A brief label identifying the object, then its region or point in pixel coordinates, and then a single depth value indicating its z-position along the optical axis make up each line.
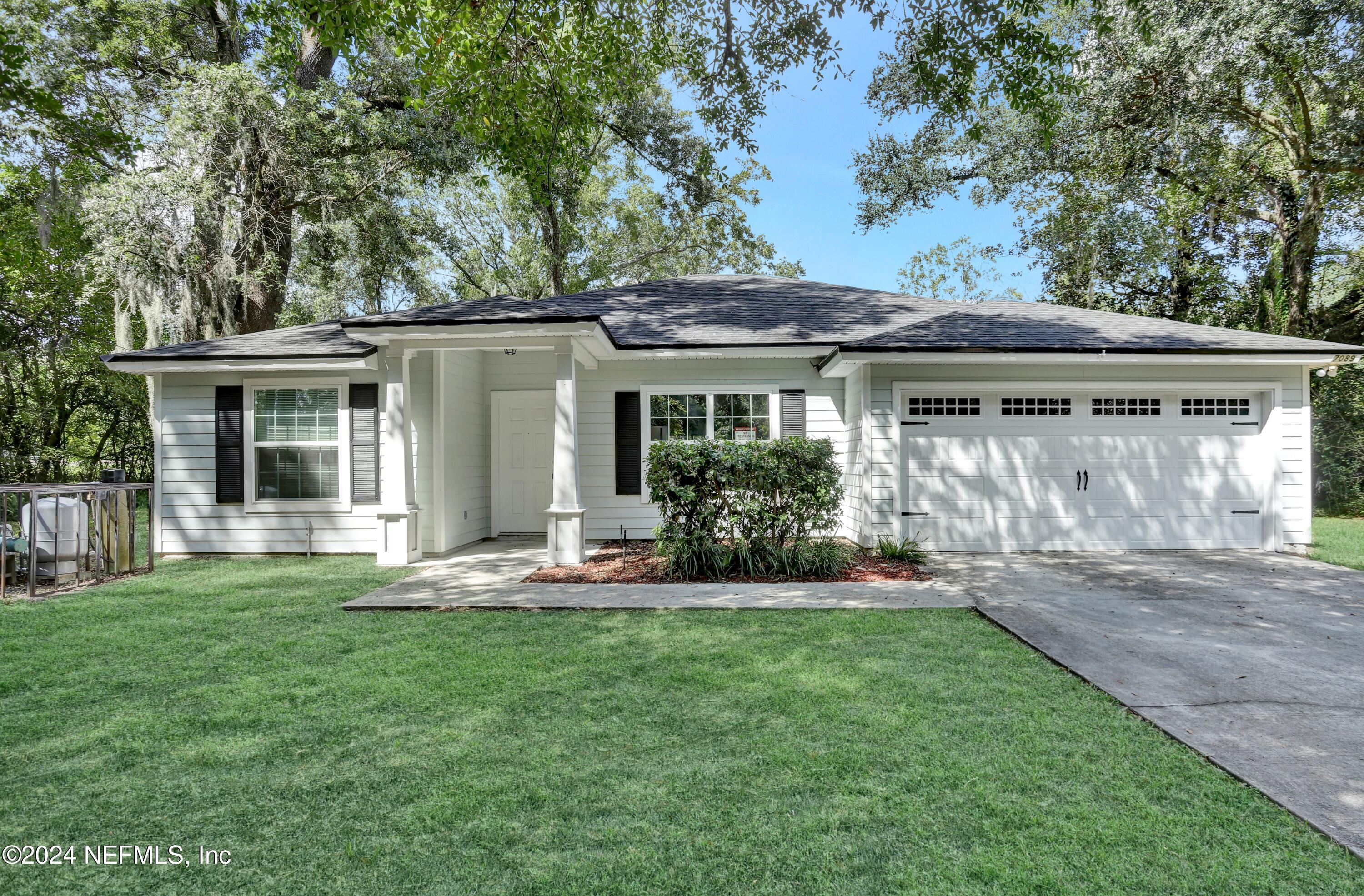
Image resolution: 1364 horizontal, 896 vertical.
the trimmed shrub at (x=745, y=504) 6.20
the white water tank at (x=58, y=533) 6.03
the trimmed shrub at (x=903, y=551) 6.96
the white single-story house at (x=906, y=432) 7.59
